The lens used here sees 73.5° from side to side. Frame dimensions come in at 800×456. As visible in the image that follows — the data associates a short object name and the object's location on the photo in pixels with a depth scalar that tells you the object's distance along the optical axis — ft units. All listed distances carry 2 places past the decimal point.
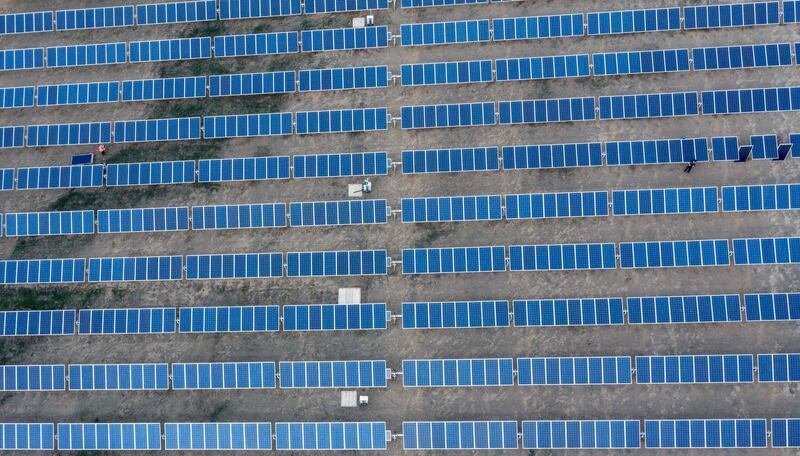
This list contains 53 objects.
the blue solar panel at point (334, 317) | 113.60
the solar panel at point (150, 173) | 122.52
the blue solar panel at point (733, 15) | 119.96
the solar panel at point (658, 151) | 115.24
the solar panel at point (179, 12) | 130.00
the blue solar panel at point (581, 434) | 107.14
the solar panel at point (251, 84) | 125.59
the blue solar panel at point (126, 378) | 115.03
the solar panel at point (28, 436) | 114.52
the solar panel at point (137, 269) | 118.62
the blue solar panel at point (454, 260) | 113.80
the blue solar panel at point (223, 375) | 113.39
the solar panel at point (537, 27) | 123.03
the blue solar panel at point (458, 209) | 115.75
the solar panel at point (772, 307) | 107.96
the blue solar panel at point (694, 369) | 106.93
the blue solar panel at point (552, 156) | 116.57
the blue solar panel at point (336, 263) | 115.14
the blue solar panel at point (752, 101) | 116.16
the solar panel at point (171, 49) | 128.98
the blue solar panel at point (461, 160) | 117.80
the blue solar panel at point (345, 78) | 124.06
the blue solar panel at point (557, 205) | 114.42
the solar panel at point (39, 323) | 118.01
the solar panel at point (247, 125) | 123.34
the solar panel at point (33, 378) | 115.96
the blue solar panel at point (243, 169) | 120.57
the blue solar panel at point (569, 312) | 110.52
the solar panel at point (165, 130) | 124.67
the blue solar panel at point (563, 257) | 112.47
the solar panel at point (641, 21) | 121.60
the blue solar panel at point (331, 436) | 110.73
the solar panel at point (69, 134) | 126.00
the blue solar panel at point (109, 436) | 113.29
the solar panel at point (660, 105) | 117.29
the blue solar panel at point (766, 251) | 110.32
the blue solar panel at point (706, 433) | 105.29
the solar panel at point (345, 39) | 125.70
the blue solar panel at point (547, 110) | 118.83
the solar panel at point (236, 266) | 117.29
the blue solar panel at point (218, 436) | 112.06
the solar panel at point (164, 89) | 126.72
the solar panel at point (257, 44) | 127.34
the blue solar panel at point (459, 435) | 108.99
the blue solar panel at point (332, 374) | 111.96
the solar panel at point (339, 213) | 117.29
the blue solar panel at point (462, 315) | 112.06
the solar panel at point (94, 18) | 131.23
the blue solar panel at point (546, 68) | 121.03
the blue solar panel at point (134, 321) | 116.78
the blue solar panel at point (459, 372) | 110.42
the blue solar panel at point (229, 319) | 115.24
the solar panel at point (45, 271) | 120.16
